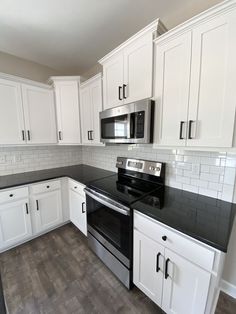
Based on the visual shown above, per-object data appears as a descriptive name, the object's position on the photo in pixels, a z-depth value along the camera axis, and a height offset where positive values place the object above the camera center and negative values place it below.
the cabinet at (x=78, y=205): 2.07 -1.03
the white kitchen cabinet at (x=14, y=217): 1.89 -1.07
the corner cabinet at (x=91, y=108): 2.03 +0.43
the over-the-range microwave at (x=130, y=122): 1.39 +0.15
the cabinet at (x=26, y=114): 2.01 +0.35
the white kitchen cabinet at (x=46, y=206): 2.14 -1.04
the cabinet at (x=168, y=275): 0.96 -1.02
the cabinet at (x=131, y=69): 1.36 +0.72
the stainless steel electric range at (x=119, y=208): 1.39 -0.74
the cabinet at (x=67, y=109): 2.38 +0.48
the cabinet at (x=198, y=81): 0.98 +0.43
